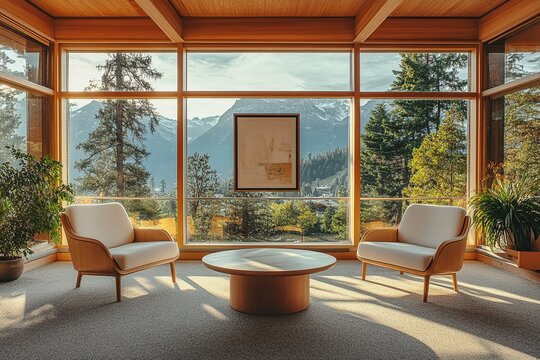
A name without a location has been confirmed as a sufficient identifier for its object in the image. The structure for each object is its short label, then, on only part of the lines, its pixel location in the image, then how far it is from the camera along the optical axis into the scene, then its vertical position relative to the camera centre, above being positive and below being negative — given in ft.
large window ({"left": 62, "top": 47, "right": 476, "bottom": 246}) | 18.79 +2.05
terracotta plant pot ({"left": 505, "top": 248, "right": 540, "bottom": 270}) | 14.65 -3.13
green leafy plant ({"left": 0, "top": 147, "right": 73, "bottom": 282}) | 14.33 -1.33
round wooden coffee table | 10.59 -3.06
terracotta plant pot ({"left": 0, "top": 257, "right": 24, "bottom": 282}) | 14.33 -3.50
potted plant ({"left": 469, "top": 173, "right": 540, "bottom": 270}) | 14.83 -1.60
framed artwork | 18.89 +1.21
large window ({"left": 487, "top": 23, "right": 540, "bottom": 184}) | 15.37 +3.18
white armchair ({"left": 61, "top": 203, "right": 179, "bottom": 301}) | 12.30 -2.42
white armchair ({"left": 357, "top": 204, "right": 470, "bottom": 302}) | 12.32 -2.43
